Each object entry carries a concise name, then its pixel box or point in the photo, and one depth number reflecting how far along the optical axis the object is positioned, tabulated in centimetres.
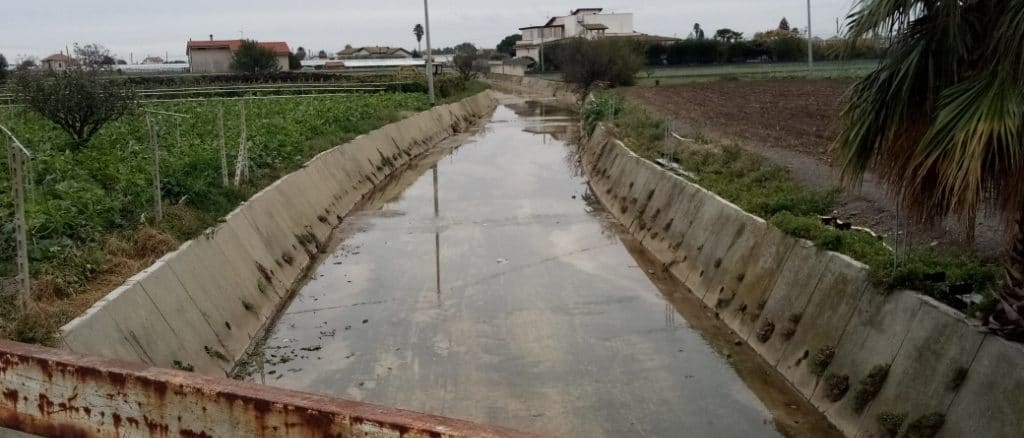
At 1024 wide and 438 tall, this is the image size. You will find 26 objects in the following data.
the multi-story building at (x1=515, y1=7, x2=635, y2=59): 11228
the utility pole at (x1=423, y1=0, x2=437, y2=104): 3966
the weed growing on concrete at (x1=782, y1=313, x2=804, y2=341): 870
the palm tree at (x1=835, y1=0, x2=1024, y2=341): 470
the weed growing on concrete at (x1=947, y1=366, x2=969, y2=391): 604
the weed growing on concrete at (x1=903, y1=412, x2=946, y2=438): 605
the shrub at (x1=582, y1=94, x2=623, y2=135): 2907
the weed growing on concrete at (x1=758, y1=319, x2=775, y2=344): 916
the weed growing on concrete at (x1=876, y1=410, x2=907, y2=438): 639
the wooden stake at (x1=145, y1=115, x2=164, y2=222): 1014
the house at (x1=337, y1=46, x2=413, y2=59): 12769
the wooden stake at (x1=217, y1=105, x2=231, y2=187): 1326
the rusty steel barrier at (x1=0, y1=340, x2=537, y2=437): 423
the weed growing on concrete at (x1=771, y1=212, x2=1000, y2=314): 693
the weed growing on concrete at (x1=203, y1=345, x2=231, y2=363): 862
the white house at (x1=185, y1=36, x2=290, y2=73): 8419
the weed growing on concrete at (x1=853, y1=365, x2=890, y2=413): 689
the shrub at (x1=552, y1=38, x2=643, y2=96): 5503
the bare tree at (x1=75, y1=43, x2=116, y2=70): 3667
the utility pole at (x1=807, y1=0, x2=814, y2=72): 5493
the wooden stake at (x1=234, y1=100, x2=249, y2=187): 1412
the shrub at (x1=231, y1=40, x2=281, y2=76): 6681
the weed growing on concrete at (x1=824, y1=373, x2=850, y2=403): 740
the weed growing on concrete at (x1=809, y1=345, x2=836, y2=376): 780
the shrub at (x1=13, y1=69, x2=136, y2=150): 1655
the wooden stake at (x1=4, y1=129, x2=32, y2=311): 646
